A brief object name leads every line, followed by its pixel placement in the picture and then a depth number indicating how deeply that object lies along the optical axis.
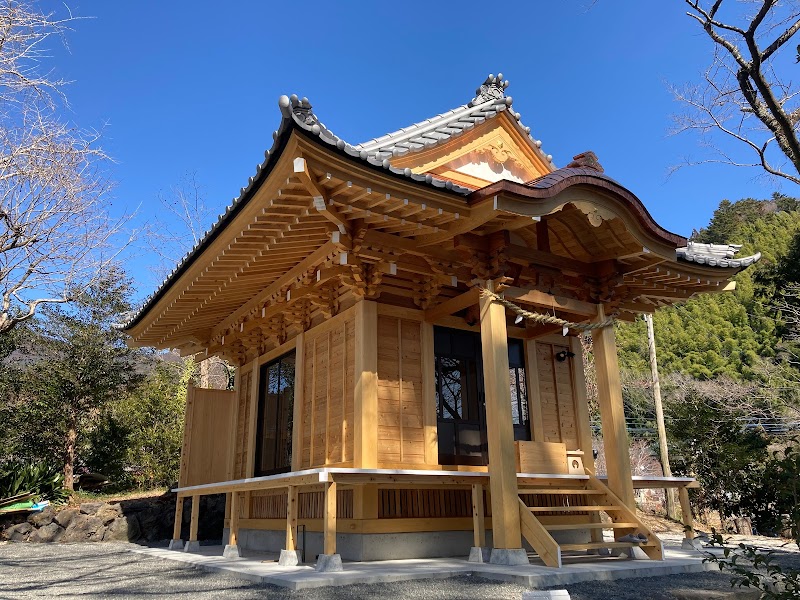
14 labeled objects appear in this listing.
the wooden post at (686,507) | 6.44
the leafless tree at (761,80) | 6.59
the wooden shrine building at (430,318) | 5.41
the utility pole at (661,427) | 15.16
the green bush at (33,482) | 12.73
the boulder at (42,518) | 11.80
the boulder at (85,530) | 11.41
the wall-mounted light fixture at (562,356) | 8.09
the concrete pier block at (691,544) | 6.94
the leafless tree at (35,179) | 8.12
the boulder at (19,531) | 11.55
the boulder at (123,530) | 11.50
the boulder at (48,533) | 11.50
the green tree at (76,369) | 15.41
